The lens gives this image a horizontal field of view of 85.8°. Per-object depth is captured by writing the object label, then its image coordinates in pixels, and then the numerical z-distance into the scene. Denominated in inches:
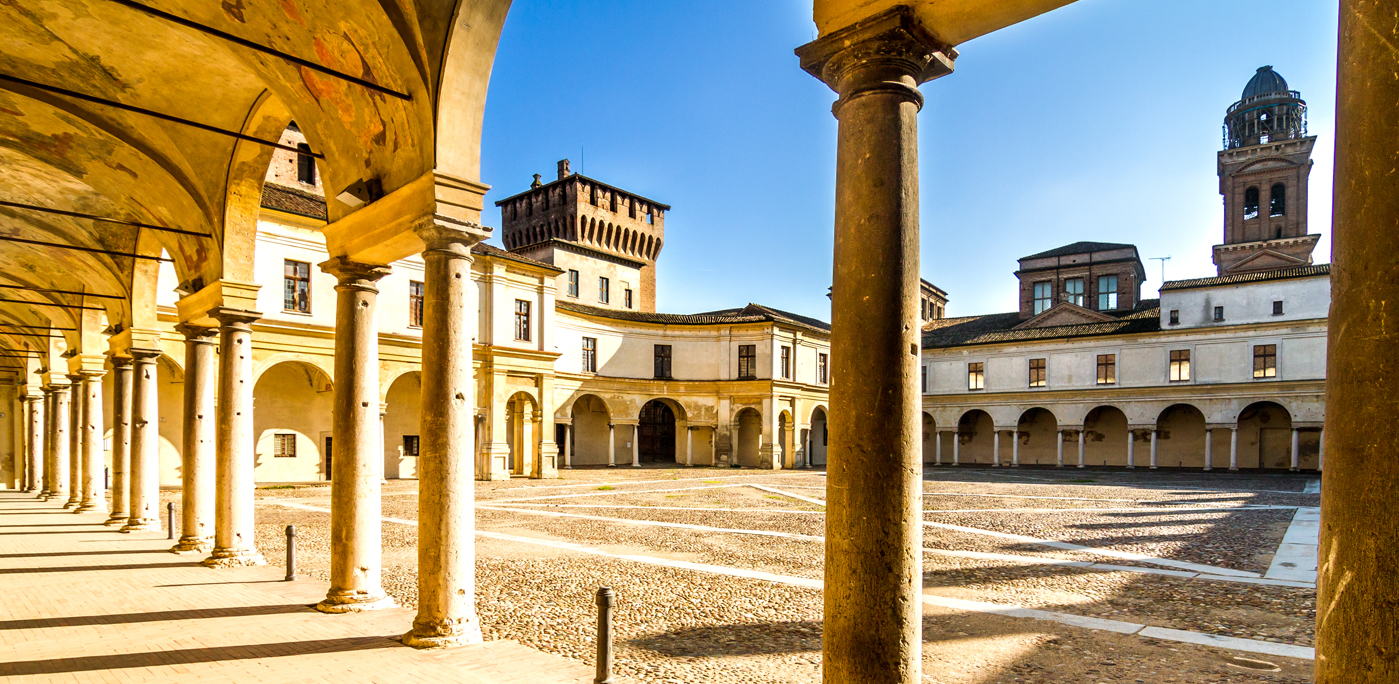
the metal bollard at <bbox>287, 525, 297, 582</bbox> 335.0
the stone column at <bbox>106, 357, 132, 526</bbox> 506.0
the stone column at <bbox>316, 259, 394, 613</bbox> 269.1
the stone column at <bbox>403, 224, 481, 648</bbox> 228.1
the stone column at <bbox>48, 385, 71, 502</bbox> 728.3
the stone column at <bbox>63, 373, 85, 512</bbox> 641.0
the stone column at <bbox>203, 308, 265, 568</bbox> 349.4
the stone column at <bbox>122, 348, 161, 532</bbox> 474.6
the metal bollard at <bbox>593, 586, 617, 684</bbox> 200.2
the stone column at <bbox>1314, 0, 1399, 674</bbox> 76.2
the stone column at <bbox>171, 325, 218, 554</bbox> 390.6
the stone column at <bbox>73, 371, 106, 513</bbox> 615.2
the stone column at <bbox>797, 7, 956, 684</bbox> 120.3
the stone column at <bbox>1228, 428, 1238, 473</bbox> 1386.6
